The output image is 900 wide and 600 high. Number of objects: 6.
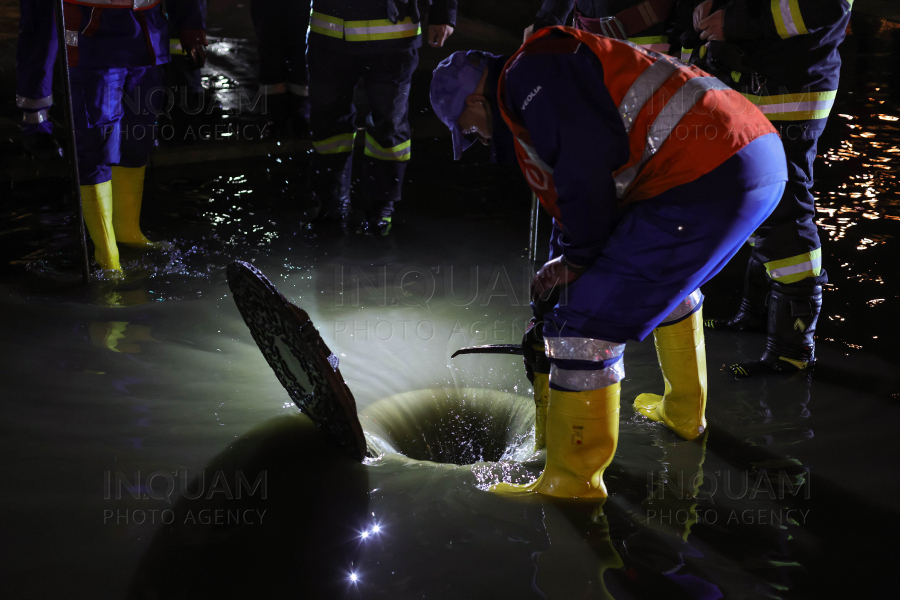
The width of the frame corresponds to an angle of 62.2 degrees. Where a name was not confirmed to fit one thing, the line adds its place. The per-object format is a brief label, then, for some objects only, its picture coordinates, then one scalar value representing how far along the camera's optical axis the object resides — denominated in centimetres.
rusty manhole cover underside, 208
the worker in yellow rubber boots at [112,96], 346
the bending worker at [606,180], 181
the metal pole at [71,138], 317
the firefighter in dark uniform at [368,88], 416
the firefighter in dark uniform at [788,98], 265
